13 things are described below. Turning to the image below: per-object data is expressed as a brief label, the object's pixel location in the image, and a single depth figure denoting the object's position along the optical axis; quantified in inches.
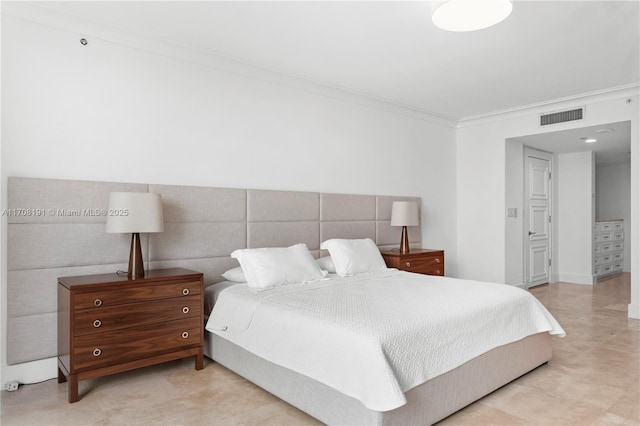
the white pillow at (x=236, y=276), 131.6
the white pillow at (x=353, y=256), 151.1
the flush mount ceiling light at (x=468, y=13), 99.2
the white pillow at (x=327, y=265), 155.3
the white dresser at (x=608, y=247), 279.1
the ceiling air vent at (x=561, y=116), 196.9
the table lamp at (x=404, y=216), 189.0
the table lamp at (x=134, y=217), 111.0
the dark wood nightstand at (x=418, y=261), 180.5
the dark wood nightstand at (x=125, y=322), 100.6
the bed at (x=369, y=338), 78.4
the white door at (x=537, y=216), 253.4
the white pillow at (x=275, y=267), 125.0
